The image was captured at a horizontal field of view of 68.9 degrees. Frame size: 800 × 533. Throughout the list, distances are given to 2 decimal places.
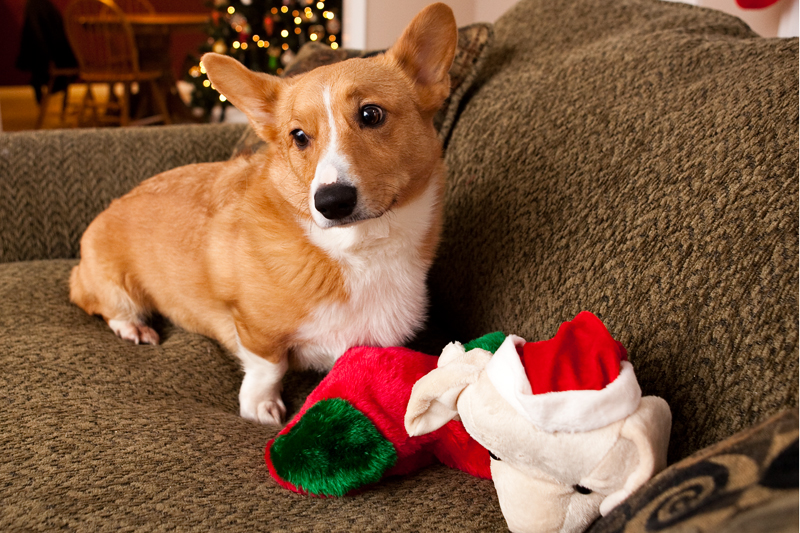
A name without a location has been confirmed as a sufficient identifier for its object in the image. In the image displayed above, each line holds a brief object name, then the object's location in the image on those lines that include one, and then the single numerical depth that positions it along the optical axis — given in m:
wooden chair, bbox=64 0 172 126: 5.60
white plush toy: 0.72
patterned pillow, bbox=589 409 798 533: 0.53
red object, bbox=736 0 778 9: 1.61
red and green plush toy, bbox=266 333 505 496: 0.95
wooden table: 5.62
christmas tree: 3.83
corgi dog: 1.16
